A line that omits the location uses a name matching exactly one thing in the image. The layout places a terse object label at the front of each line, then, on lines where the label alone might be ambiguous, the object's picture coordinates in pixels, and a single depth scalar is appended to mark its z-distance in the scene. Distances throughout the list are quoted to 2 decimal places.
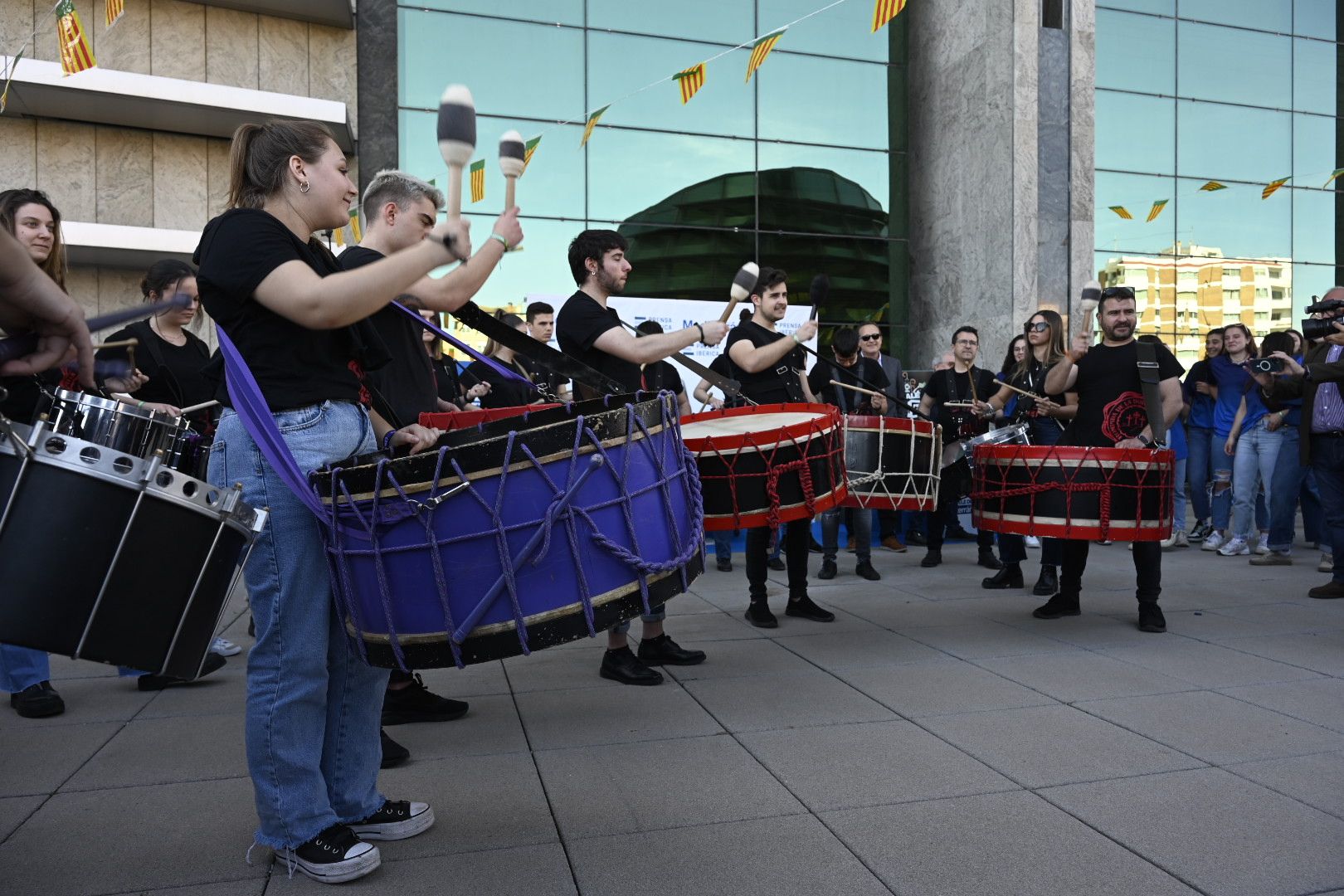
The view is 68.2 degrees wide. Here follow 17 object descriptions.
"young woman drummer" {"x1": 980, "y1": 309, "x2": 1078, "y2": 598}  6.46
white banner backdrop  13.34
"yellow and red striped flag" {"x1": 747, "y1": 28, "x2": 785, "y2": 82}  8.65
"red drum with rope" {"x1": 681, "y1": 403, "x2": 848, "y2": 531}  4.38
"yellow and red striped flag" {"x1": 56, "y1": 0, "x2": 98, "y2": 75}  8.80
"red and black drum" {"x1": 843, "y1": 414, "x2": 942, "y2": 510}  6.34
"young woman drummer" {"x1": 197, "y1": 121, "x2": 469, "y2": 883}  2.39
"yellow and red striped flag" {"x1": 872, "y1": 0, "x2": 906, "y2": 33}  8.06
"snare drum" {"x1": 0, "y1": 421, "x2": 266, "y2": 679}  1.91
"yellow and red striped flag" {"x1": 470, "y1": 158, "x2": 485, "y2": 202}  10.39
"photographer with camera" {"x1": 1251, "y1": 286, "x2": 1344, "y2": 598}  6.57
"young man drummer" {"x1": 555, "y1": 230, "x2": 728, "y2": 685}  4.25
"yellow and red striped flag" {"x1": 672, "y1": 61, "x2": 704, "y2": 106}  8.86
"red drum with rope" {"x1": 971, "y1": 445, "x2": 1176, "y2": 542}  5.13
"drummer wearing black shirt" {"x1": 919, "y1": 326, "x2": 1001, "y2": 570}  7.99
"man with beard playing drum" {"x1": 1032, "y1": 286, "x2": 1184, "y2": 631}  5.57
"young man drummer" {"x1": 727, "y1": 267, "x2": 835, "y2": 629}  5.60
